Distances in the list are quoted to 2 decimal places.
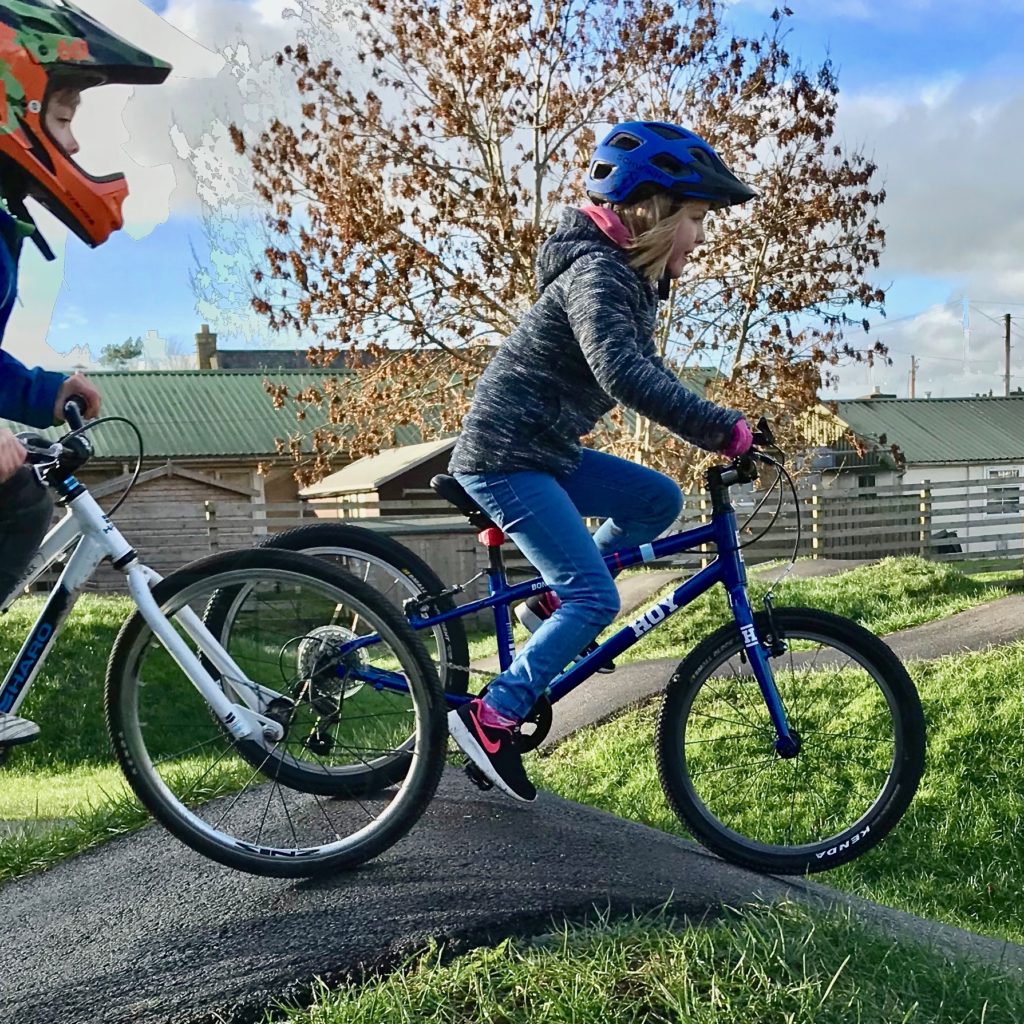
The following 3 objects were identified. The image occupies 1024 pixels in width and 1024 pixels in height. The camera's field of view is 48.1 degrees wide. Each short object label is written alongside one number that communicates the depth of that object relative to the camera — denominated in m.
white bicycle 2.86
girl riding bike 3.17
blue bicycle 3.30
